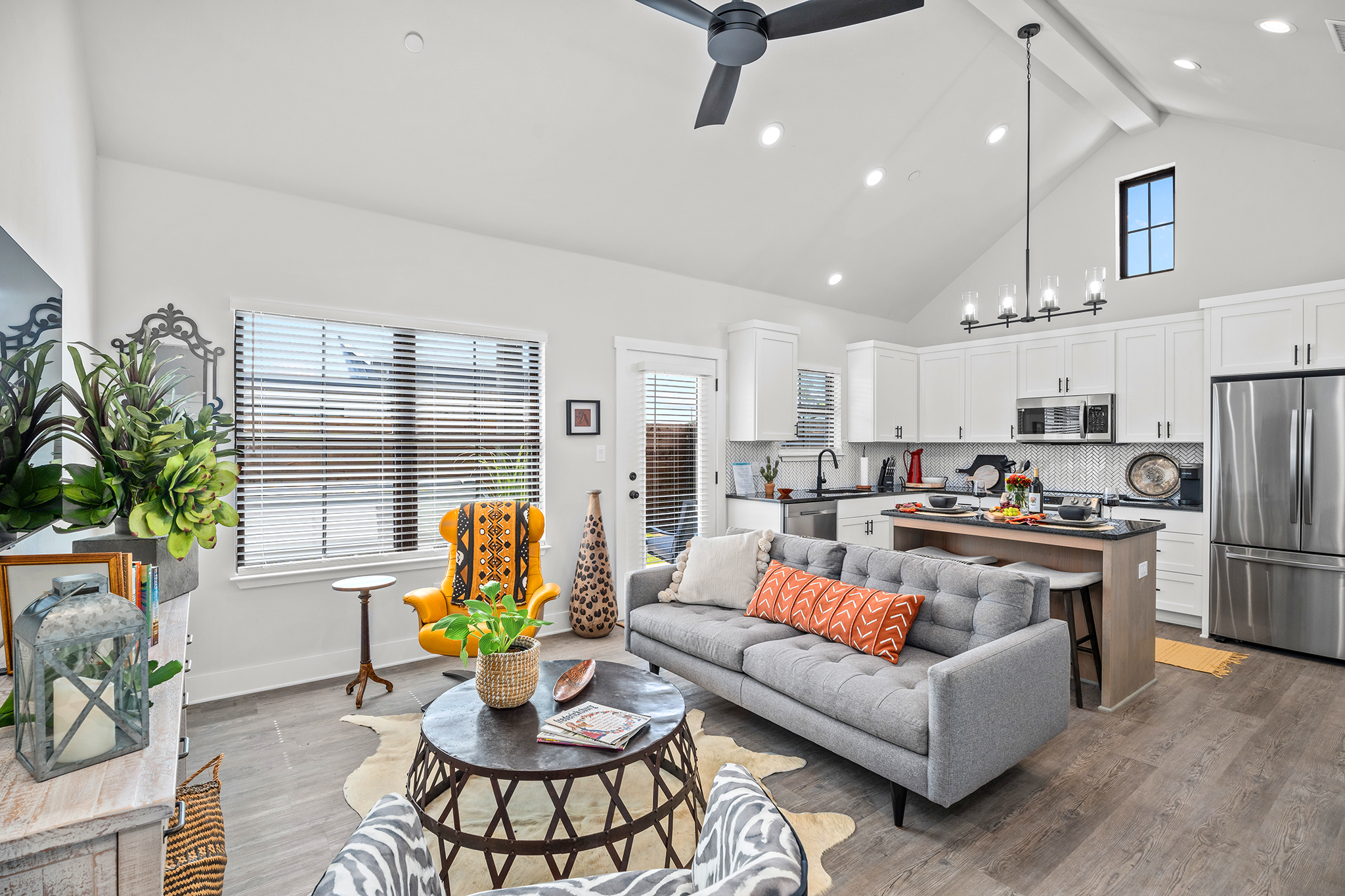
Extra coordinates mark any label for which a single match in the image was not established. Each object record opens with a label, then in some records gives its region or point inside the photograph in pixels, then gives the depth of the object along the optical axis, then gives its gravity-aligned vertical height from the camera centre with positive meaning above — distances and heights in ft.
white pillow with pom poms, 11.53 -2.14
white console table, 2.69 -1.58
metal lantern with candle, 3.07 -1.10
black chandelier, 11.69 +2.85
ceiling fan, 7.30 +4.95
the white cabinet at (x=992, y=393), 19.77 +1.81
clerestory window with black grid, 17.95 +6.36
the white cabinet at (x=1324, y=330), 13.32 +2.46
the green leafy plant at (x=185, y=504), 4.17 -0.33
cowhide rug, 6.83 -4.27
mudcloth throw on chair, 11.94 -1.81
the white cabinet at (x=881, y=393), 21.02 +1.91
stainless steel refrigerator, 13.05 -1.34
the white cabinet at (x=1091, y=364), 17.53 +2.38
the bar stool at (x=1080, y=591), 10.64 -2.45
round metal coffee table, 5.74 -2.82
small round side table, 11.05 -2.62
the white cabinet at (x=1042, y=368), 18.60 +2.40
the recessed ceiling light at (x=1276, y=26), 10.24 +6.73
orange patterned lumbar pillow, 9.03 -2.37
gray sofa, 7.19 -2.86
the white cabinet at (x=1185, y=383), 15.92 +1.65
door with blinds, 16.38 -0.11
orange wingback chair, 10.45 -2.46
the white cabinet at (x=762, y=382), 17.98 +1.96
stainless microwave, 17.56 +0.86
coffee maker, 15.67 -0.90
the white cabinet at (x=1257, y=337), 13.83 +2.46
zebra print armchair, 2.94 -2.10
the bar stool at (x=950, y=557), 12.51 -2.11
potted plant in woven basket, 6.91 -2.21
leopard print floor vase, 14.84 -3.12
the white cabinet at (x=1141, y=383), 16.65 +1.74
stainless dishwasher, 17.40 -1.87
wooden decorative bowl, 7.31 -2.68
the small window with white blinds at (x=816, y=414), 20.45 +1.19
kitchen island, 10.71 -2.09
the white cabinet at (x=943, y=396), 21.18 +1.80
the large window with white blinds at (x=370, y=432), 11.66 +0.41
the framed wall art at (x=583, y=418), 15.34 +0.81
